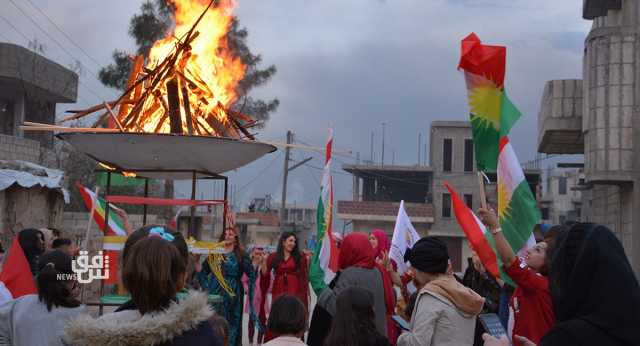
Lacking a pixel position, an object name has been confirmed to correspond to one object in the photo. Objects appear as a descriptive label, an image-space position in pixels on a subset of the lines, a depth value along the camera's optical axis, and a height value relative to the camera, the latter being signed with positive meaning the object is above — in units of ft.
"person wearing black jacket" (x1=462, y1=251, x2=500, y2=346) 26.40 -2.32
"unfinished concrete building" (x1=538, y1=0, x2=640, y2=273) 48.75 +6.44
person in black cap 15.87 -1.95
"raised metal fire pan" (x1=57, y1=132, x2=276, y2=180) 24.70 +1.72
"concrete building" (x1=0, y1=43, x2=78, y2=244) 53.93 +4.90
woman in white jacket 15.60 -2.11
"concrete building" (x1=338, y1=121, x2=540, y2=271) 145.69 +4.85
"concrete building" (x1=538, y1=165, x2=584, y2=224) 203.31 +6.99
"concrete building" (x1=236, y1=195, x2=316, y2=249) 153.48 -3.44
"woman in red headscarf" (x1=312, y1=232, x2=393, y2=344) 21.38 -1.56
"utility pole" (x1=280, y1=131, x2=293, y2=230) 122.83 +4.68
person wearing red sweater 17.53 -1.57
